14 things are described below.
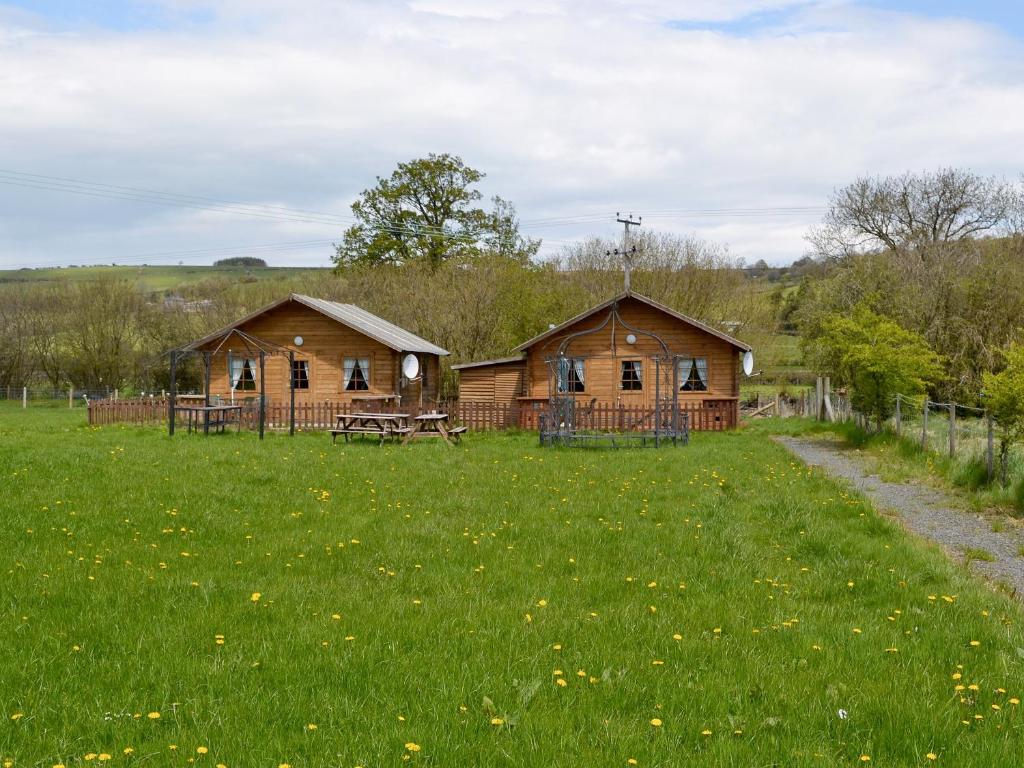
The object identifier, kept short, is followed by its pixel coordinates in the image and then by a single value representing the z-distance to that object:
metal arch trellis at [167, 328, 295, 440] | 24.09
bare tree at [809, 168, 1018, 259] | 43.41
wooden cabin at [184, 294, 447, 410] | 33.16
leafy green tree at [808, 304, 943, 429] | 22.02
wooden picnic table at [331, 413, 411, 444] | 22.55
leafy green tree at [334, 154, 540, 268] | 54.47
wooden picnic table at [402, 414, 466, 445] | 22.55
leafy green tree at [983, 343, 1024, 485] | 13.53
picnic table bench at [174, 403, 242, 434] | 24.09
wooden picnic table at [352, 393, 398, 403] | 31.07
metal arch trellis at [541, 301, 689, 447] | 22.33
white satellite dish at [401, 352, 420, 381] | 31.84
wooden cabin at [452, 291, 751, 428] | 31.81
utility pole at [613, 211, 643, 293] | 38.55
